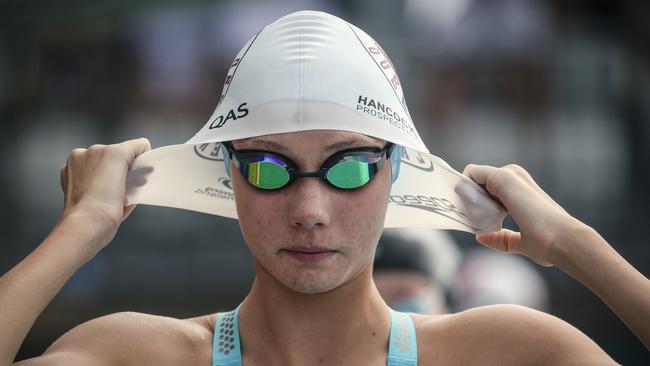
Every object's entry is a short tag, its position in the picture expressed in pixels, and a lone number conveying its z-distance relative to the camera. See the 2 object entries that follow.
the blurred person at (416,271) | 10.66
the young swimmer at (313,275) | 5.62
